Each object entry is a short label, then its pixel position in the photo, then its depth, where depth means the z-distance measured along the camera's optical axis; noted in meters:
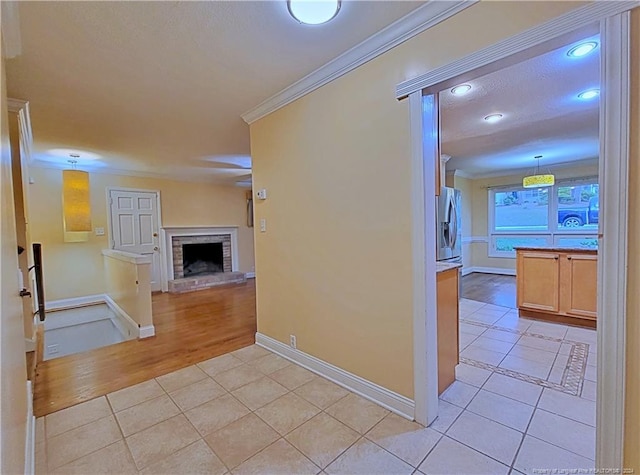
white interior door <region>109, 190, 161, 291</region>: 5.40
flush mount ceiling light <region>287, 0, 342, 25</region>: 1.41
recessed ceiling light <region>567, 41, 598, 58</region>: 1.87
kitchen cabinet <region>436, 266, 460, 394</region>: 2.08
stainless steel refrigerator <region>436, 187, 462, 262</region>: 4.42
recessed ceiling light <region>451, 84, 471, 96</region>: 2.47
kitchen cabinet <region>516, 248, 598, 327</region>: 3.28
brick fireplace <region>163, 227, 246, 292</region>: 6.04
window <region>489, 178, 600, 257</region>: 5.86
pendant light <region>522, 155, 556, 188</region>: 4.70
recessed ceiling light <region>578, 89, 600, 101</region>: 2.62
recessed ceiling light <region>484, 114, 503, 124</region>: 3.14
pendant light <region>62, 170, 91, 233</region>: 3.76
